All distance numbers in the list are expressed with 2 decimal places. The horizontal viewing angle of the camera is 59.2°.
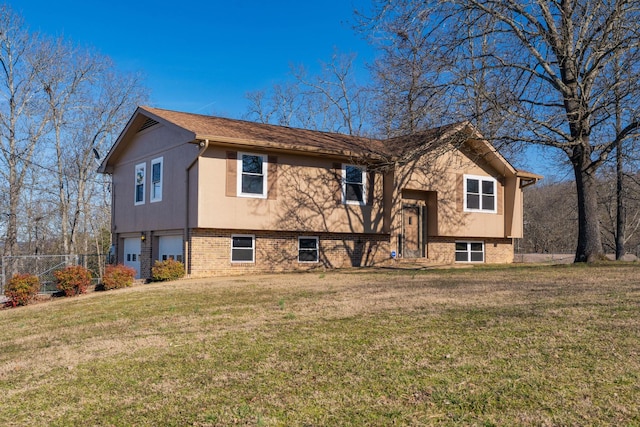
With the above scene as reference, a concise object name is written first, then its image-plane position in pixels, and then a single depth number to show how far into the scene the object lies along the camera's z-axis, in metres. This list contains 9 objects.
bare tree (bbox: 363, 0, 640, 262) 13.72
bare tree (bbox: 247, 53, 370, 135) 37.14
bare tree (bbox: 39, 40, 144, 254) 32.28
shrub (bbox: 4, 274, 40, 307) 14.67
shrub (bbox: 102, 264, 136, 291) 15.80
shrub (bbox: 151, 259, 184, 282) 15.98
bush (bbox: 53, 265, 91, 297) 15.40
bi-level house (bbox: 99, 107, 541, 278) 16.77
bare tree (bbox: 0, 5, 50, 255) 29.28
